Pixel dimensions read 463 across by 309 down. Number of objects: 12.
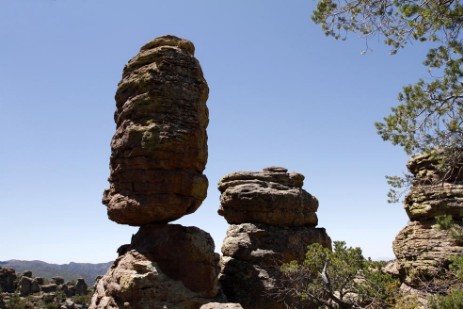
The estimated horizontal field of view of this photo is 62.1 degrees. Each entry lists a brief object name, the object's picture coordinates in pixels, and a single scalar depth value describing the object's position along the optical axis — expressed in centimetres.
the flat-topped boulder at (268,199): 2469
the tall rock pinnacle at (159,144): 1802
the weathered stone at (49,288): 8369
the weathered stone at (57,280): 9379
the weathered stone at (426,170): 2209
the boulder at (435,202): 2180
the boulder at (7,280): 7856
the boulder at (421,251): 2033
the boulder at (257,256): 2097
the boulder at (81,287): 8992
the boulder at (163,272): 1585
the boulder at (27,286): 7788
